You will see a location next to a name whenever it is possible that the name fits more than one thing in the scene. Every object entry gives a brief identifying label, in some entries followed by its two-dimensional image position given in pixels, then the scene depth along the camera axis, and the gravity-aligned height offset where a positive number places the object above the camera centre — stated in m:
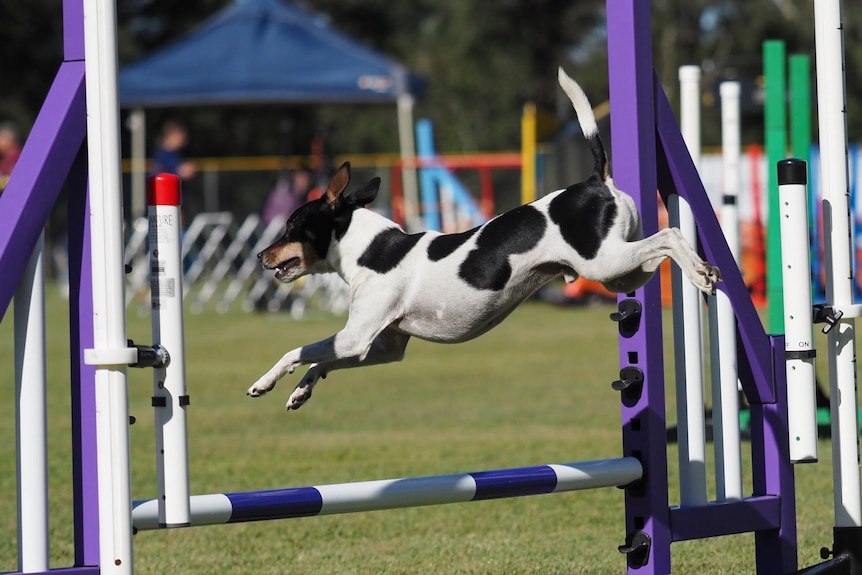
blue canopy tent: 39.31 +4.00
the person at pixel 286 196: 36.38 +1.92
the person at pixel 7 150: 33.25 +2.50
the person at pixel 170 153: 33.34 +2.33
